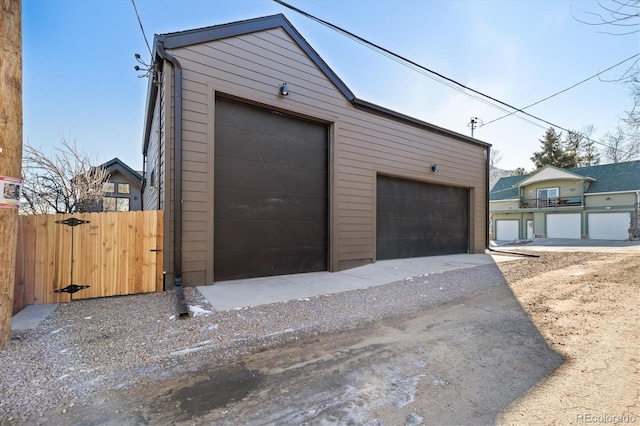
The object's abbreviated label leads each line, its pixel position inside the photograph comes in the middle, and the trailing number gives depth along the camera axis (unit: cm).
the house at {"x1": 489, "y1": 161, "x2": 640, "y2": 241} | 2014
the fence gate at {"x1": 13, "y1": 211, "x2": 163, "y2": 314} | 396
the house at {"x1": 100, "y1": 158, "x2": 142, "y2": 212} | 1284
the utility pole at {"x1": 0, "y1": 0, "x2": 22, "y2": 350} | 272
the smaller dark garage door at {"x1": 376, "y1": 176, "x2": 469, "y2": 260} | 839
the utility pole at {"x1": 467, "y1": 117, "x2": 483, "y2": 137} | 2227
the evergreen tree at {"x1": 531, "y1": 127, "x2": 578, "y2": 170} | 2998
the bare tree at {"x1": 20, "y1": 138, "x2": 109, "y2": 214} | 802
